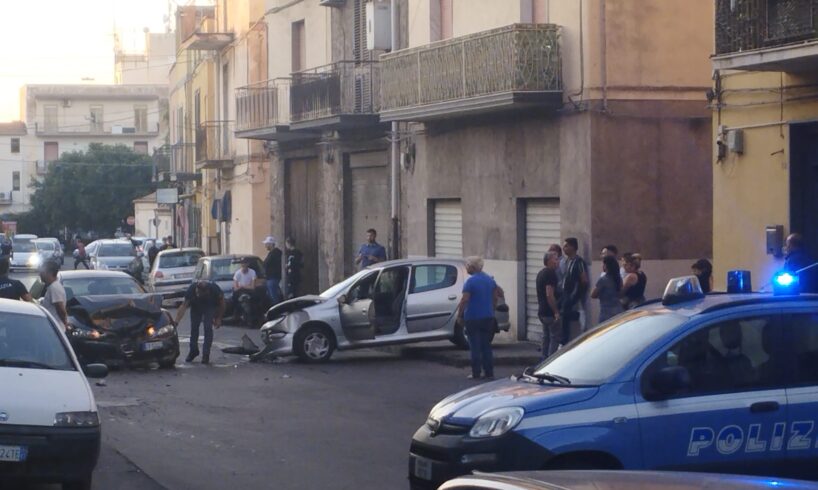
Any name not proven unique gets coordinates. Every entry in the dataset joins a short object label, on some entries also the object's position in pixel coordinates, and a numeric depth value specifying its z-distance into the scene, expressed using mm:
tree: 93562
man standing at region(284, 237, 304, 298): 31516
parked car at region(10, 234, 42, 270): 57719
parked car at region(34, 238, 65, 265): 59053
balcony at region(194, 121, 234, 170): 41219
